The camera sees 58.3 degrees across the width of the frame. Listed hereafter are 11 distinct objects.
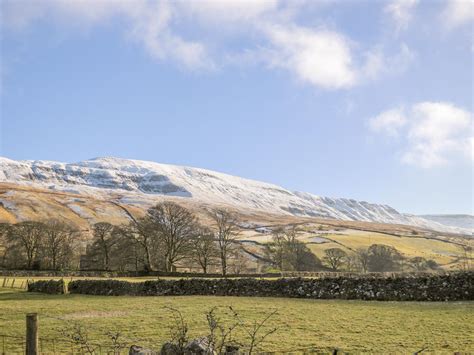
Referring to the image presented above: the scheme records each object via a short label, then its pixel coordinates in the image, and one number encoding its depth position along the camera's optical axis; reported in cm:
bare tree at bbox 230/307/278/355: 1447
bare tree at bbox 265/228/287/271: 8022
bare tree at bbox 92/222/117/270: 7562
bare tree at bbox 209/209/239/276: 7438
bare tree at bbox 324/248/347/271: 8781
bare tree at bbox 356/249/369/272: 8986
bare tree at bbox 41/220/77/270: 7562
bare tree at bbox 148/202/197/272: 7062
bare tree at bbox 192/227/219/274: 7350
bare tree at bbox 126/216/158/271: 6883
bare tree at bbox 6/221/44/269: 7506
